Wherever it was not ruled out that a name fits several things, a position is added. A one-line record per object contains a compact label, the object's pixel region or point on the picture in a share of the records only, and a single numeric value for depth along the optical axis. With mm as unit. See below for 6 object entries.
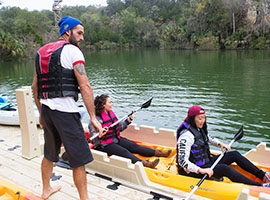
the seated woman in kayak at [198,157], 3209
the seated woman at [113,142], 3945
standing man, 2434
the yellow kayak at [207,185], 2995
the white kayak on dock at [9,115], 6219
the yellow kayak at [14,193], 2938
